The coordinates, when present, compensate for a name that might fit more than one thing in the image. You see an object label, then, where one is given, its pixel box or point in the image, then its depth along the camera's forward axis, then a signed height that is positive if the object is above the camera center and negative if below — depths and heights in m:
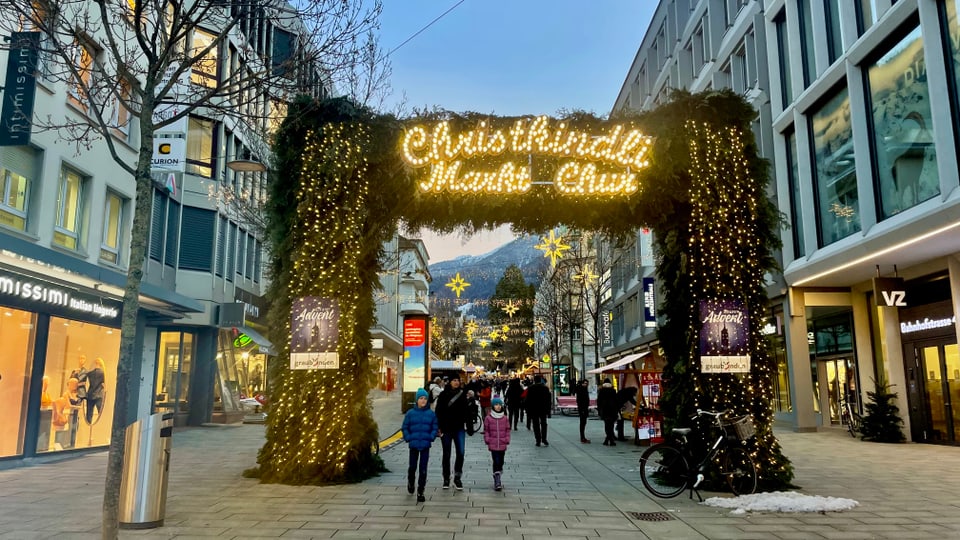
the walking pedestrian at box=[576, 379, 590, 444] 18.94 -0.51
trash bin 7.55 -1.02
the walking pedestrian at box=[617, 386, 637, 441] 18.42 -0.39
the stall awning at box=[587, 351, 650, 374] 20.84 +0.65
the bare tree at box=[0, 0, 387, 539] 6.45 +3.72
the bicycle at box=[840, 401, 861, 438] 19.62 -1.08
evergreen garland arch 10.62 +2.56
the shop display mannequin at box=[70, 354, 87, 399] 15.20 +0.11
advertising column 26.86 +1.00
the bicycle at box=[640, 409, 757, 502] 9.62 -1.13
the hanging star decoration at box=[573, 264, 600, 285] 36.50 +5.92
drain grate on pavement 8.38 -1.65
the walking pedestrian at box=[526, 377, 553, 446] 17.84 -0.56
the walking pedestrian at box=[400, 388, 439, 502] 9.74 -0.69
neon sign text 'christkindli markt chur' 10.71 +3.60
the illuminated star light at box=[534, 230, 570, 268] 28.13 +5.68
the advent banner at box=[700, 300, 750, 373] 10.37 +0.69
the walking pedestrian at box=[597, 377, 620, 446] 17.69 -0.66
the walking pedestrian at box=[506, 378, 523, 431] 24.72 -0.56
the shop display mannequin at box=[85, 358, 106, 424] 15.58 -0.11
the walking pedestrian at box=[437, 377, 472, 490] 10.75 -0.59
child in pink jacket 10.53 -0.81
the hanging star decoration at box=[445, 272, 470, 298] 36.09 +5.23
